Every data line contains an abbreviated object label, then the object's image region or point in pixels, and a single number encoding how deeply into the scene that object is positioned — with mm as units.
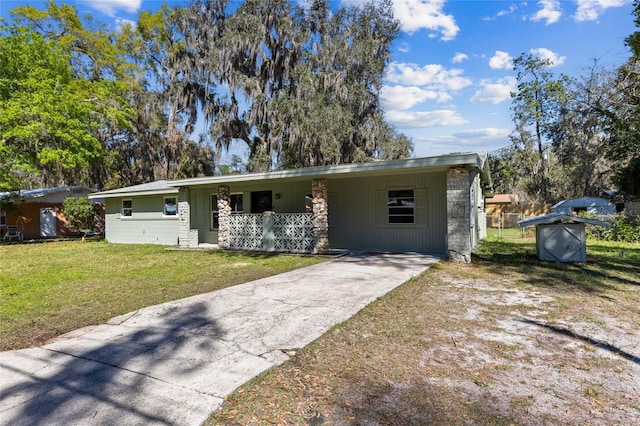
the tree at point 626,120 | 14664
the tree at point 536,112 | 25281
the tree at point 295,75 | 18578
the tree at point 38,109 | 15430
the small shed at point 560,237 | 8219
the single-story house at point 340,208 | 8656
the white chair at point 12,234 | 18766
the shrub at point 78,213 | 17625
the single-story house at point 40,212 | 18688
